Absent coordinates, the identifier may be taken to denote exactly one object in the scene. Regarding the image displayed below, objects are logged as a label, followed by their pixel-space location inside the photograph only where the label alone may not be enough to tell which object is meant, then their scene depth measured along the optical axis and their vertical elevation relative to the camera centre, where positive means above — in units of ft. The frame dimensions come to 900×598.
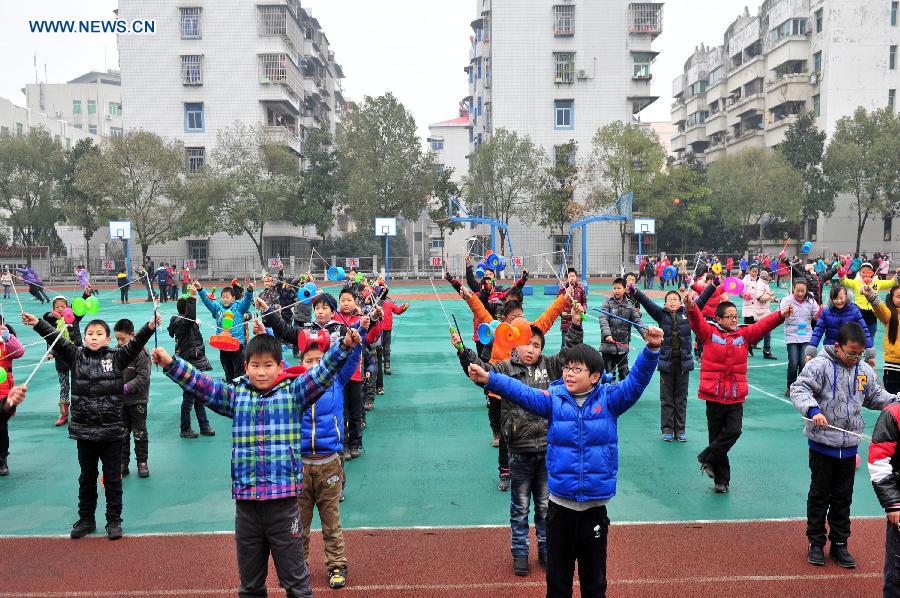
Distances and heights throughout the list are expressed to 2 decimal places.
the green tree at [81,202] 129.08 +9.02
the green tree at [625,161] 136.46 +15.57
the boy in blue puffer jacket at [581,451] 12.53 -3.68
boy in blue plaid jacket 12.30 -3.42
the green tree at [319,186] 142.31 +12.38
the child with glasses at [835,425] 15.75 -4.06
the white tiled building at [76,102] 251.60 +52.24
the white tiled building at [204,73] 145.59 +35.78
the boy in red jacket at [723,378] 20.39 -3.88
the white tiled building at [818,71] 158.10 +39.54
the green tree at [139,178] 121.90 +12.33
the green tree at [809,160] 147.54 +16.79
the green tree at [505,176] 140.67 +13.72
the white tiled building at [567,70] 152.15 +36.78
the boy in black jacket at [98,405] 17.71 -3.82
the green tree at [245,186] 128.67 +11.31
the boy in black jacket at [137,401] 21.56 -4.65
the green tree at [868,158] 137.08 +15.67
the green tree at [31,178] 135.74 +14.18
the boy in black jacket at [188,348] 27.37 -3.80
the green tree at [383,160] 138.00 +16.69
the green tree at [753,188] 145.69 +10.91
